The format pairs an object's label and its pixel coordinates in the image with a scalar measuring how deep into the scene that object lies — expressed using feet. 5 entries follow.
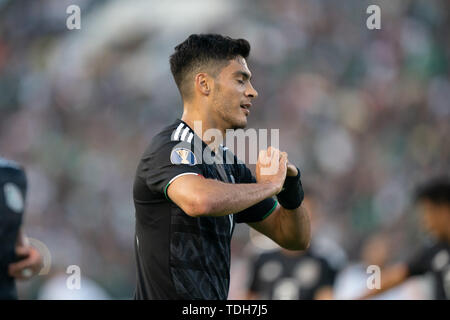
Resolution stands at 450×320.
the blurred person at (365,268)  48.47
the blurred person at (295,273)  36.17
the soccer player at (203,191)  18.57
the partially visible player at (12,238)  27.32
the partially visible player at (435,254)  34.55
